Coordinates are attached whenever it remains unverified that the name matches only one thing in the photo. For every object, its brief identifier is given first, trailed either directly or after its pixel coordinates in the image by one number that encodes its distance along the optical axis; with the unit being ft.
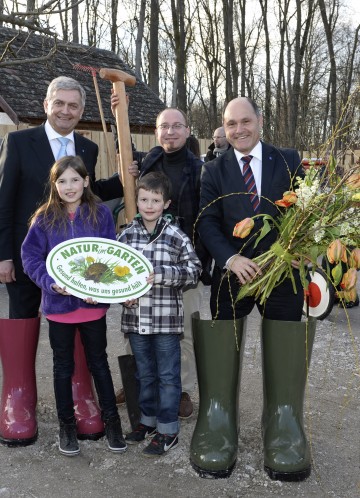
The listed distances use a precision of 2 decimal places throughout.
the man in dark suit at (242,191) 9.32
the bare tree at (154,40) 59.36
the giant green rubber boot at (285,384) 8.96
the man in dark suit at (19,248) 9.98
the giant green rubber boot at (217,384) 9.11
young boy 9.51
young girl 9.36
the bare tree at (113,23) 78.79
